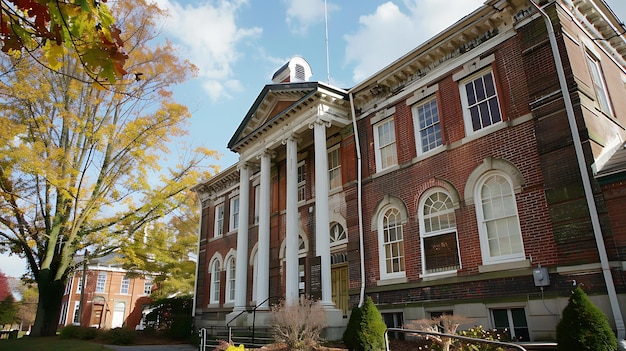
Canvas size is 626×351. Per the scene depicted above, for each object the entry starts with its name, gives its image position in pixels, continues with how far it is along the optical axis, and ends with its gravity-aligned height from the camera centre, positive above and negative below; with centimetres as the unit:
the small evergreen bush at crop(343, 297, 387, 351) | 1073 -22
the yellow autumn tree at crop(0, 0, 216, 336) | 1798 +676
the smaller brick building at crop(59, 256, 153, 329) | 4831 +314
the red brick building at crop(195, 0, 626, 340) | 1012 +404
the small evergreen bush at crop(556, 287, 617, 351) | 757 -21
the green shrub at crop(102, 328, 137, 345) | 2161 -47
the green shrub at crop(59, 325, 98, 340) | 2177 -27
